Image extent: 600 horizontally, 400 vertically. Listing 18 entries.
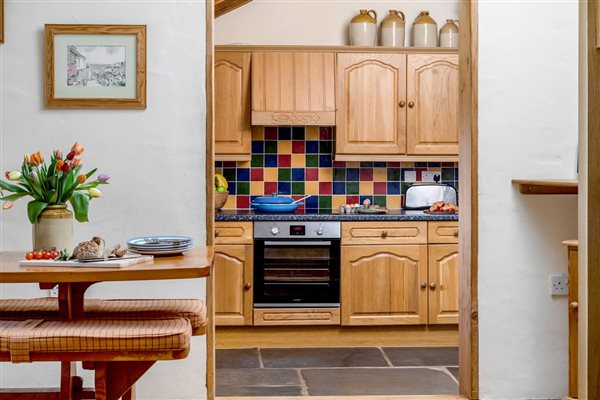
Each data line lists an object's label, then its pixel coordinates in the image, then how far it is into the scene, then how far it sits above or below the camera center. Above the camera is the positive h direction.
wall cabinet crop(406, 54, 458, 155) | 5.71 +0.61
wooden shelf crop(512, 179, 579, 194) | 3.35 +0.02
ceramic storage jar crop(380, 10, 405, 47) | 5.86 +1.11
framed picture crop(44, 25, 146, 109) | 3.44 +0.51
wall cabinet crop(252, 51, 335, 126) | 5.61 +0.69
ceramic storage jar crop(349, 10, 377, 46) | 5.82 +1.12
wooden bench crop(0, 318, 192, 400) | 2.31 -0.42
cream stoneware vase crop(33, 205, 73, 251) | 2.69 -0.12
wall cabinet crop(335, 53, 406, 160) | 5.69 +0.59
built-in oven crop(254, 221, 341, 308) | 5.35 -0.45
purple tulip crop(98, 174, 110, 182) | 2.83 +0.05
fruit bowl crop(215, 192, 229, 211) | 5.59 -0.05
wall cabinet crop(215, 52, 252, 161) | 5.63 +0.58
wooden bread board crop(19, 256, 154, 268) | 2.40 -0.21
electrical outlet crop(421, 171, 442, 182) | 6.13 +0.11
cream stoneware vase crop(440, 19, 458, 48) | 5.92 +1.09
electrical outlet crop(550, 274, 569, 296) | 3.70 -0.42
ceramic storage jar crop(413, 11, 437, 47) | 5.89 +1.11
